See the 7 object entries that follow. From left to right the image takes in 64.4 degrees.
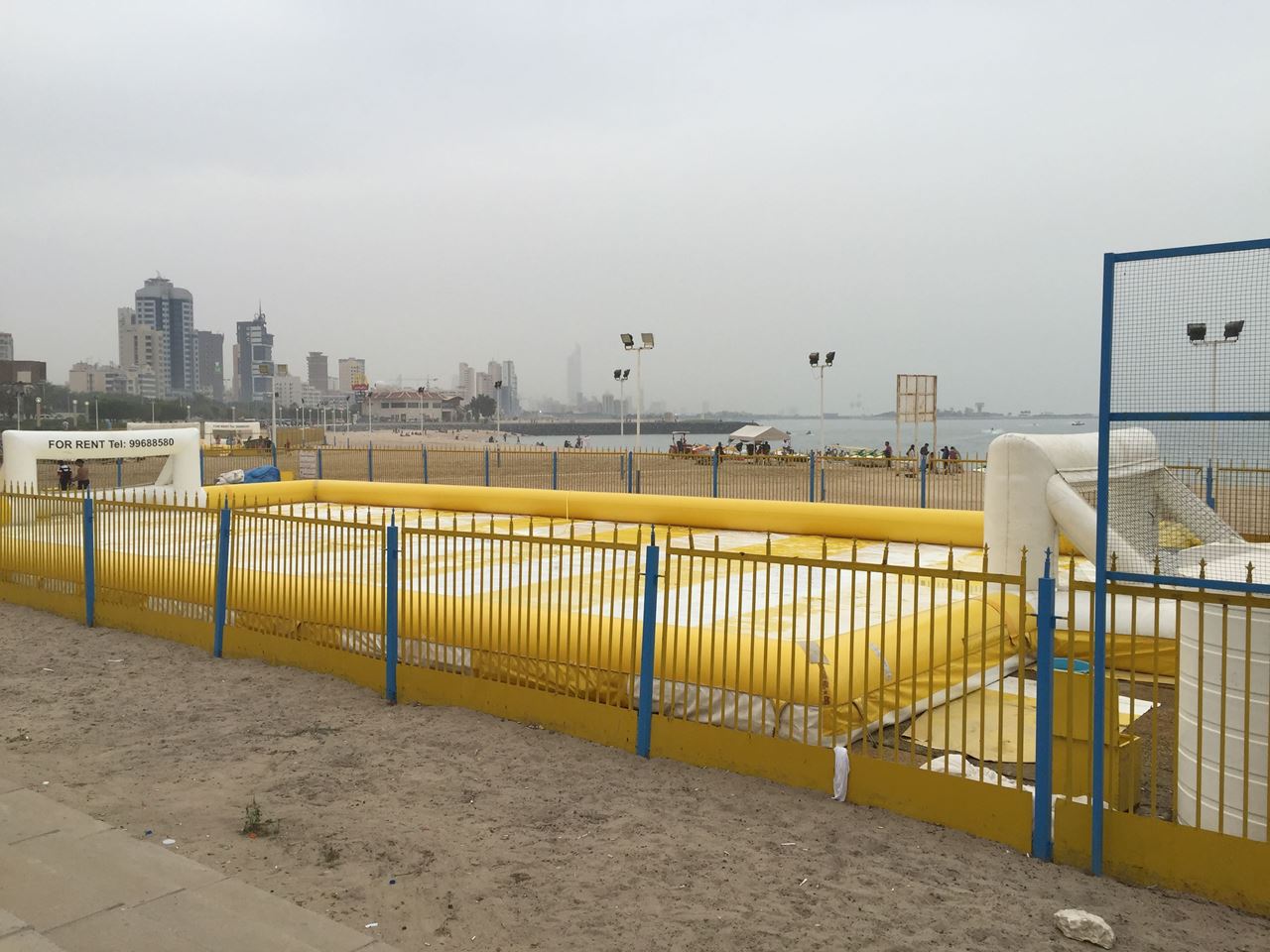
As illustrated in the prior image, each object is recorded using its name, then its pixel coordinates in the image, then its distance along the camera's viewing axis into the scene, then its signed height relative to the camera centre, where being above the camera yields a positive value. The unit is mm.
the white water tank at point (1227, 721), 4875 -1518
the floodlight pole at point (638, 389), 32822 +949
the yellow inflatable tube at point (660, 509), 14141 -1551
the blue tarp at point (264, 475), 27828 -1614
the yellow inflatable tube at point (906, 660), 6418 -1776
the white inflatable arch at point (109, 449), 17469 -613
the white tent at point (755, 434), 66469 -1207
